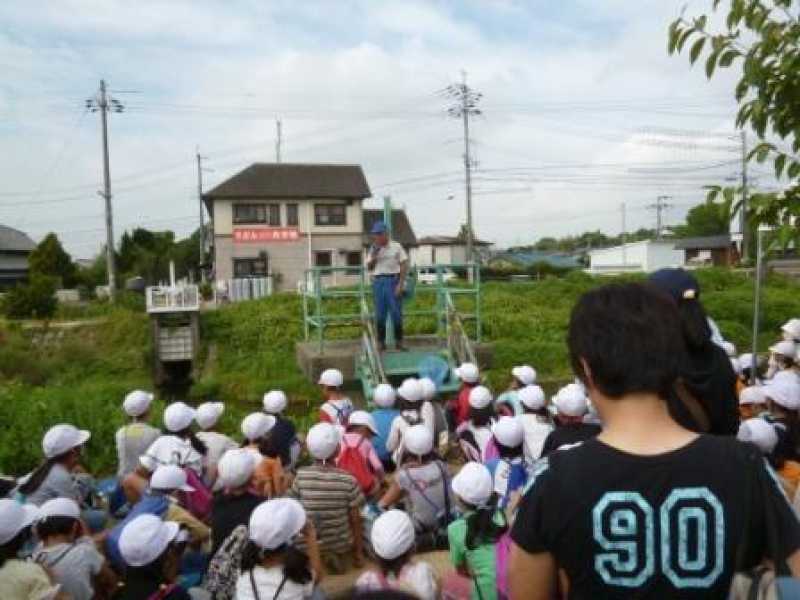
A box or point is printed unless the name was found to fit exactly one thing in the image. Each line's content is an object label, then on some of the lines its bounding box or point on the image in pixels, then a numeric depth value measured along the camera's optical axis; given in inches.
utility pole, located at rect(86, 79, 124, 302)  1067.7
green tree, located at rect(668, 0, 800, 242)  137.6
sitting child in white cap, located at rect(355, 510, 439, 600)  122.0
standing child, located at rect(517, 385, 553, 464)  202.7
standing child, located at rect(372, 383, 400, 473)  232.1
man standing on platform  341.4
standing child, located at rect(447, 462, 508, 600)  127.1
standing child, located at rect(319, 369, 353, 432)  239.6
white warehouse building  1890.6
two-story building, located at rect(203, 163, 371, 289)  1291.8
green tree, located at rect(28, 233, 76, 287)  1296.8
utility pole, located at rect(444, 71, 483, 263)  1489.9
